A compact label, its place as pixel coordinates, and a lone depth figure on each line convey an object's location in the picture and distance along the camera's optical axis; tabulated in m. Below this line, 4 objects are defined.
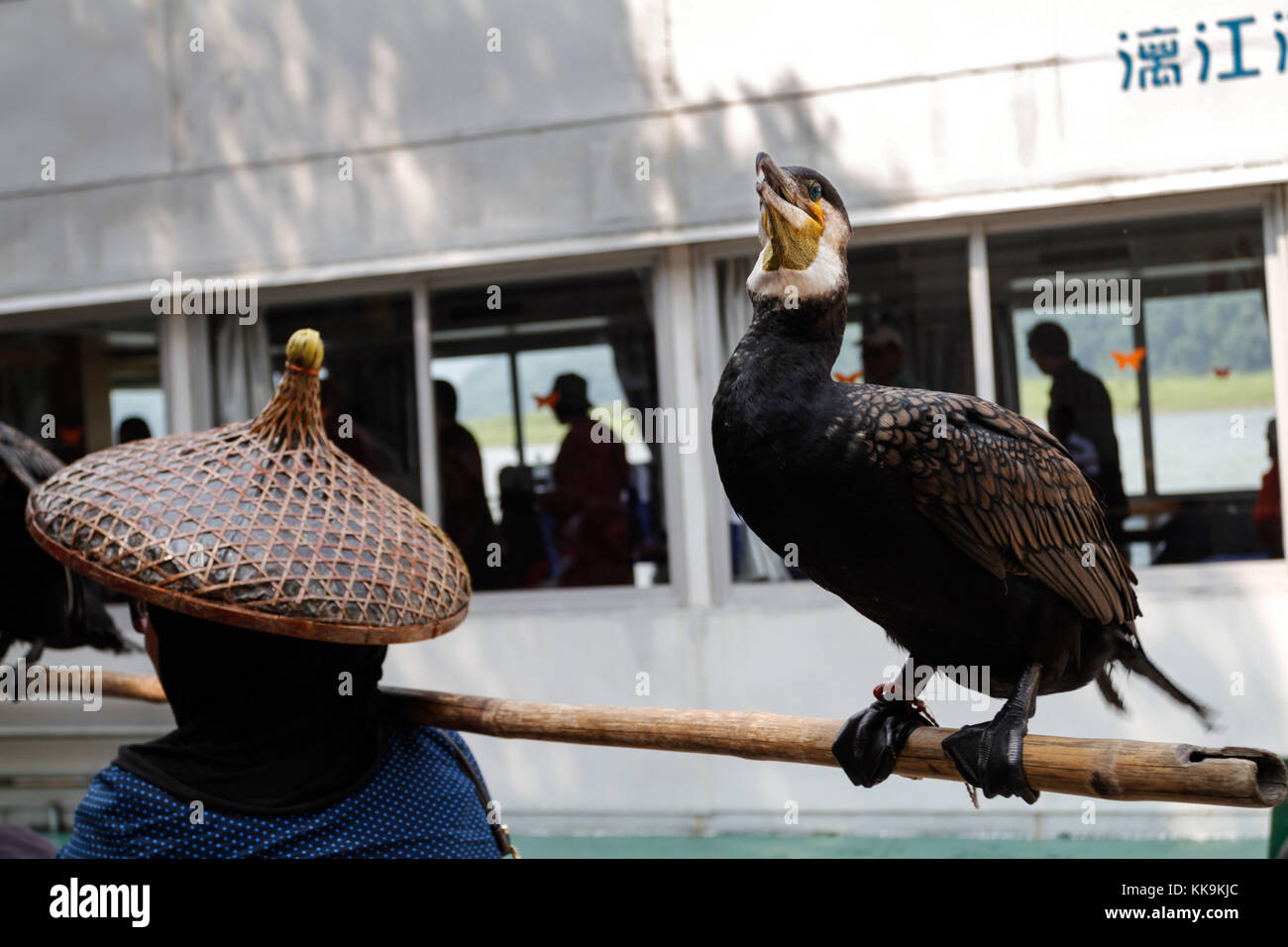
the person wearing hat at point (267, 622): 2.03
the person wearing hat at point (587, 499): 6.12
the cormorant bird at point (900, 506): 1.64
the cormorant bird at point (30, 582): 3.80
